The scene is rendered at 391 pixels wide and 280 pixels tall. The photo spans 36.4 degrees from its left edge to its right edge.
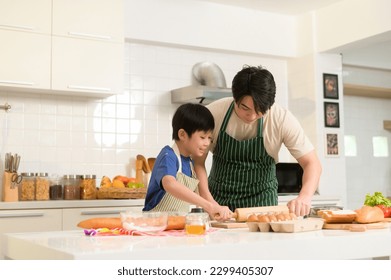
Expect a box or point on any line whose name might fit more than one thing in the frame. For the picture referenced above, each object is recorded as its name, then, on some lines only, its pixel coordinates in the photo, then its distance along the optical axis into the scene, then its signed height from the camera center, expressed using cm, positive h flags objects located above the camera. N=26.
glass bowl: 188 -14
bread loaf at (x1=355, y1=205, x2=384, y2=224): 211 -15
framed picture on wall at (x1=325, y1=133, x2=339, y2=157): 528 +27
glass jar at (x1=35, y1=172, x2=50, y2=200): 407 -7
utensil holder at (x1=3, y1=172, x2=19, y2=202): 396 -8
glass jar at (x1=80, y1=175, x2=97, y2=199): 419 -8
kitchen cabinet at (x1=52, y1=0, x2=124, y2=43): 419 +114
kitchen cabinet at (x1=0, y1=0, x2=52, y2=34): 400 +111
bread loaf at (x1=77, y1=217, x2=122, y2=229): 198 -15
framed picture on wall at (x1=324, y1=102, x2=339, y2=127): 530 +55
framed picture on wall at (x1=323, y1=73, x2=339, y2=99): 531 +80
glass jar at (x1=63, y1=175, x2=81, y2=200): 418 -7
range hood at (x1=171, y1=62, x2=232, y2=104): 457 +69
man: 273 +11
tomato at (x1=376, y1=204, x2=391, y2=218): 242 -15
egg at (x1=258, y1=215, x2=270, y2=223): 199 -15
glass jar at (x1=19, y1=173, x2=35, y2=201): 404 -8
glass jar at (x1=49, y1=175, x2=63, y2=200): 416 -10
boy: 249 +8
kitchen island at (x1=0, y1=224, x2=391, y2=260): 145 -19
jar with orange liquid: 186 -15
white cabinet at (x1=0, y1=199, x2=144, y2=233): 374 -23
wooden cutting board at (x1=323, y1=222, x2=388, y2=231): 198 -18
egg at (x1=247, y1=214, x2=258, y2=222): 203 -15
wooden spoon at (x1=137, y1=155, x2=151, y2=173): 462 +8
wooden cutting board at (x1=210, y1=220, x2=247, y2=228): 213 -18
